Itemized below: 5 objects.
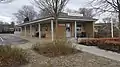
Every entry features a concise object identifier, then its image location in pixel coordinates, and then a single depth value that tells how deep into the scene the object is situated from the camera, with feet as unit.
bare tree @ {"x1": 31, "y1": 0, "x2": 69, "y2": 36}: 26.38
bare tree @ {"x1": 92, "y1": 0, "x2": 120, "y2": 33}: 19.87
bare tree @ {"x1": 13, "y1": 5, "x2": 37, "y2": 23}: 102.05
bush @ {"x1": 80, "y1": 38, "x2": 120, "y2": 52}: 17.74
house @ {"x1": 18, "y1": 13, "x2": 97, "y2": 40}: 35.65
